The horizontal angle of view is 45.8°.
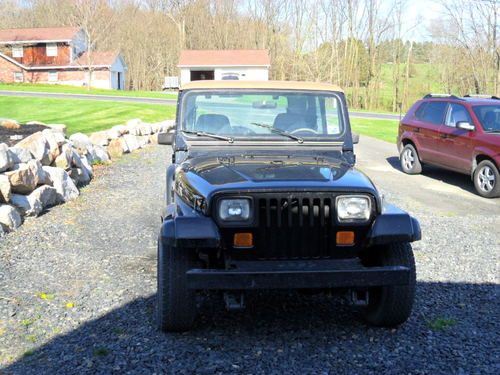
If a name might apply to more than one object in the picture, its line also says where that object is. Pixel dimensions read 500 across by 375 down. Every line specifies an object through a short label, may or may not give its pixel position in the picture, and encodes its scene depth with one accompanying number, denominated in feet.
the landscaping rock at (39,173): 25.17
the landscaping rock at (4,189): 22.71
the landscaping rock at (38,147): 29.14
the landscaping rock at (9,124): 45.09
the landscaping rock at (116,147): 44.70
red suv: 33.12
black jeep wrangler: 12.06
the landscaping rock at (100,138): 45.75
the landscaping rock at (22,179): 23.67
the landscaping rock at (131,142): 47.46
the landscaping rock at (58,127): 46.91
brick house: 196.75
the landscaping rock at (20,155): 25.69
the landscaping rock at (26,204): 23.79
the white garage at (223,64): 182.91
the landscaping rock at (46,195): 25.25
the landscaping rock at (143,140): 51.03
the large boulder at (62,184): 27.63
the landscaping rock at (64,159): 30.60
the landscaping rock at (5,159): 23.75
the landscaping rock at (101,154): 40.13
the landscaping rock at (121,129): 50.24
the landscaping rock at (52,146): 30.48
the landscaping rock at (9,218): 21.85
